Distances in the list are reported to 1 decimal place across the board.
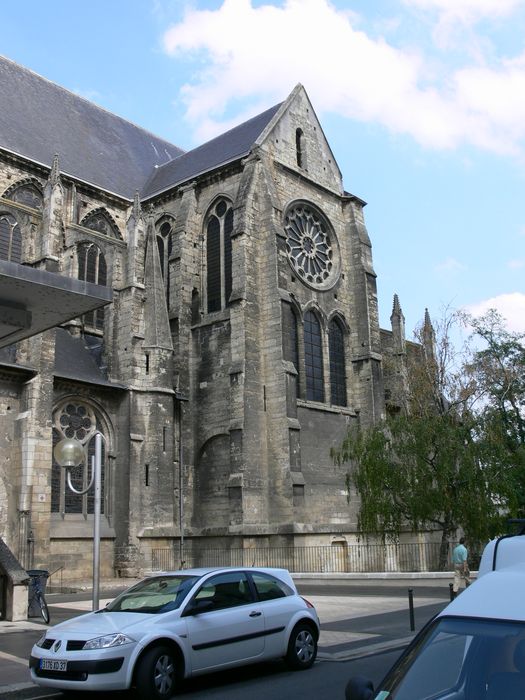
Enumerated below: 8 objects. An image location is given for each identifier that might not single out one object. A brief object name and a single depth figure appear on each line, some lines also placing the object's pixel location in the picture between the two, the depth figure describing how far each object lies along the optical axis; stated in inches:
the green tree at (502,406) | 799.1
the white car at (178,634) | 256.7
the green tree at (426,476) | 773.3
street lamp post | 385.7
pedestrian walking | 546.3
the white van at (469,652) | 108.0
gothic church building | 853.2
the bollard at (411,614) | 415.5
